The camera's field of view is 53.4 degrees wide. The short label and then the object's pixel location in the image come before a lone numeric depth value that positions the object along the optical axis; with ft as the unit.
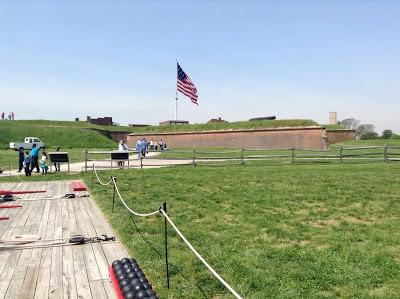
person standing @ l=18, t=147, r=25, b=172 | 69.04
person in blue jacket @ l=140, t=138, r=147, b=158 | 100.93
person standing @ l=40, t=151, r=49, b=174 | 66.80
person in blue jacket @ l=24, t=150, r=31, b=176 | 64.13
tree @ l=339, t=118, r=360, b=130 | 326.85
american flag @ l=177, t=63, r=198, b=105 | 140.26
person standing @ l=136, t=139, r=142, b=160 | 97.81
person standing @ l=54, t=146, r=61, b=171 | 69.71
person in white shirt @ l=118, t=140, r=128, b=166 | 76.89
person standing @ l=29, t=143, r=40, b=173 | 66.59
